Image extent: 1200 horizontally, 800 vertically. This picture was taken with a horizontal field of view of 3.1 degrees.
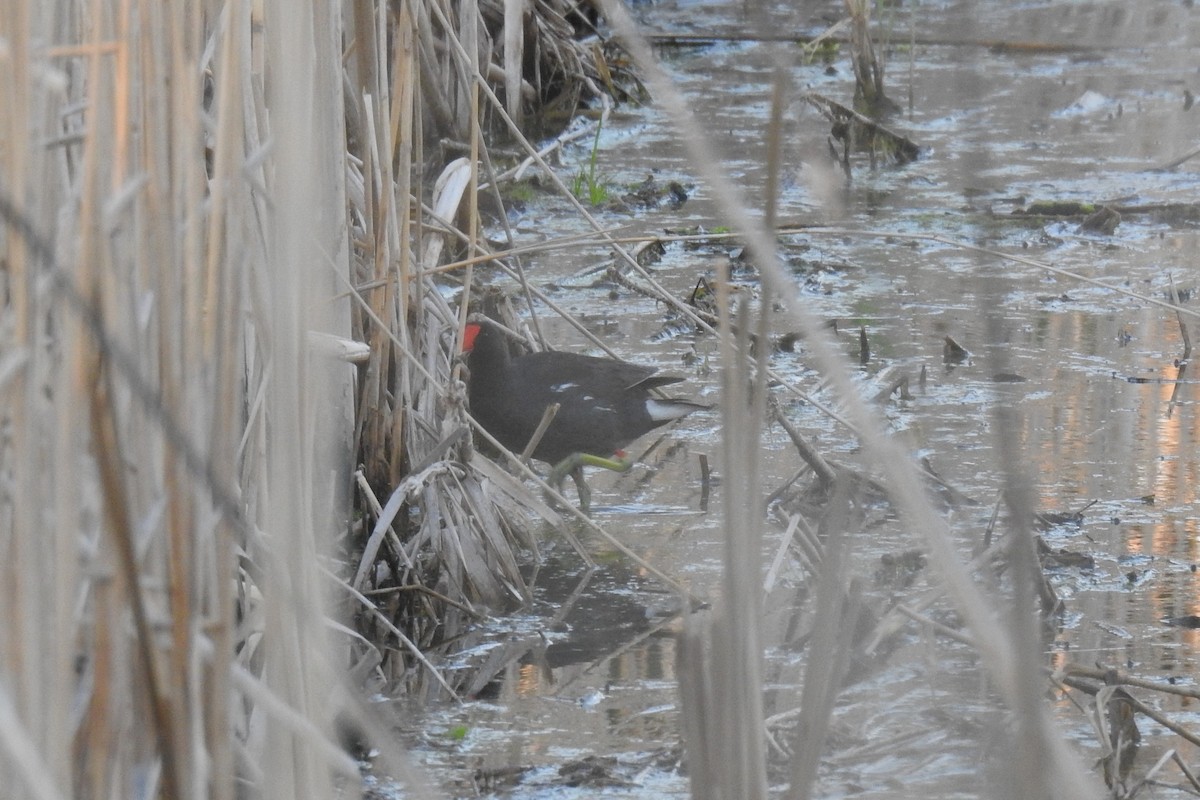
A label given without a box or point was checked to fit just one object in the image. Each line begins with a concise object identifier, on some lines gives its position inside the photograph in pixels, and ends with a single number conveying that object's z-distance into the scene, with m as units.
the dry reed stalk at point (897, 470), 13.55
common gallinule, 23.56
